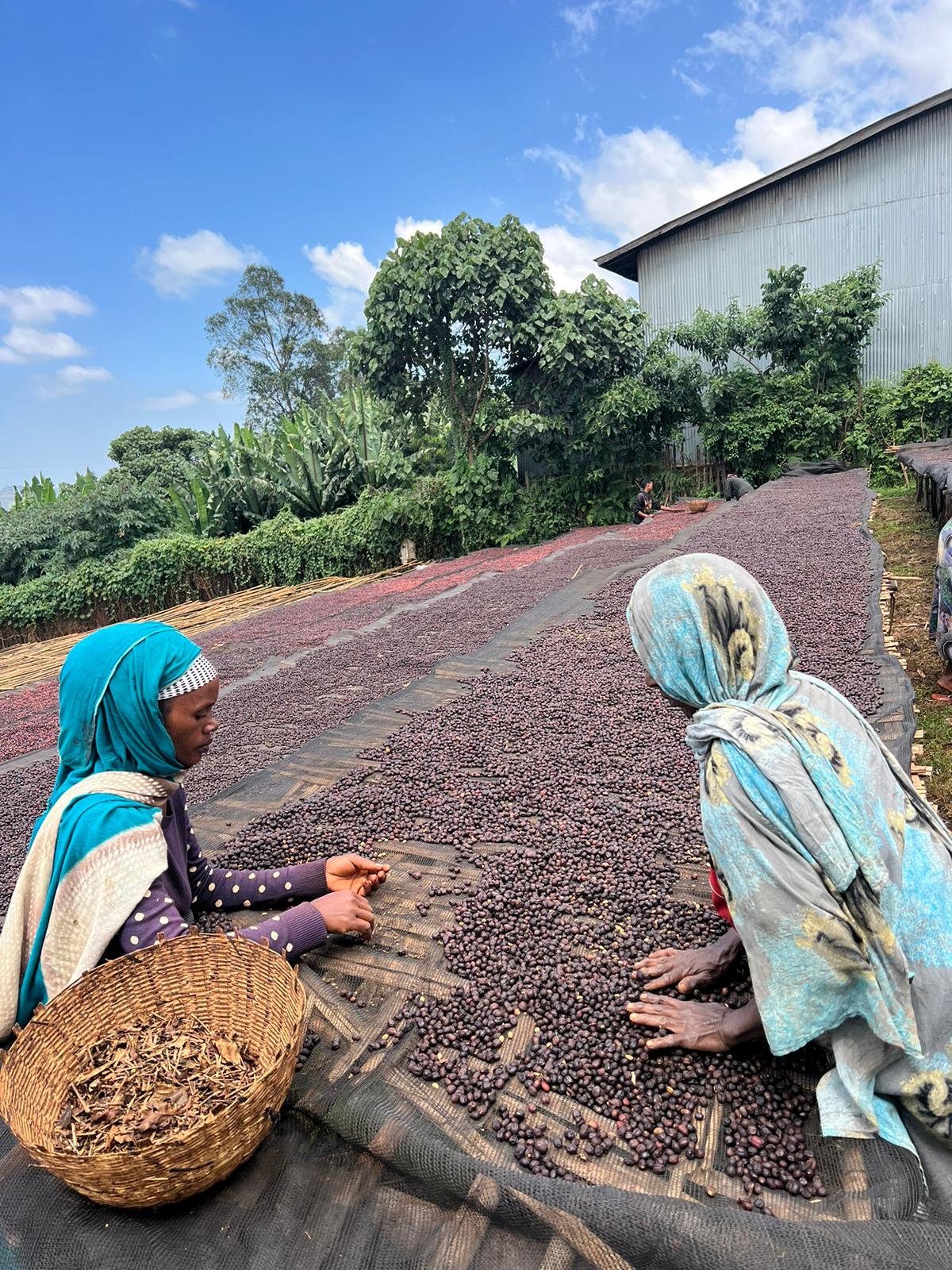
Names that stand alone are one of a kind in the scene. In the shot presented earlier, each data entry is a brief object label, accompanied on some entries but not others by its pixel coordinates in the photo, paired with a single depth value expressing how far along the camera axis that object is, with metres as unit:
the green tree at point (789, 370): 15.60
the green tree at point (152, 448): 25.39
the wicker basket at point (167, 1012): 1.28
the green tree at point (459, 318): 15.60
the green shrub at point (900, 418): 14.79
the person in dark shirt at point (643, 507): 14.49
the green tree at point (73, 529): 19.47
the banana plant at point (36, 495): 21.73
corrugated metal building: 16.17
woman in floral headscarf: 1.32
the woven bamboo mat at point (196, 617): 11.94
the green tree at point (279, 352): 33.47
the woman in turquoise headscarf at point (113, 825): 1.73
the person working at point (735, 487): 14.56
